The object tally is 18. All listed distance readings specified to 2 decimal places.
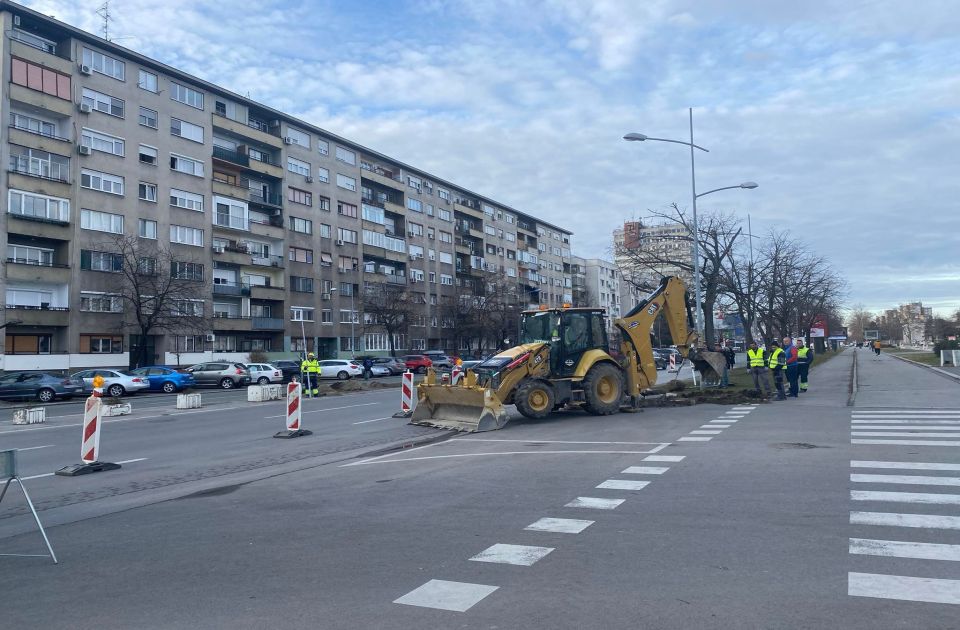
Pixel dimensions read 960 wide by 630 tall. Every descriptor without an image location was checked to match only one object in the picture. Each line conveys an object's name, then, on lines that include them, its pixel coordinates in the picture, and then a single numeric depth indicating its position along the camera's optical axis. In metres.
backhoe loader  16.44
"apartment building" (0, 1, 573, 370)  42.94
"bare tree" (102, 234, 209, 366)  42.84
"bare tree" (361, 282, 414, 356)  64.06
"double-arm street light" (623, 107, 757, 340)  26.76
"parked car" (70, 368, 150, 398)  33.25
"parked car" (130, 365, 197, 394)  37.12
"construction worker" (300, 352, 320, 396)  28.48
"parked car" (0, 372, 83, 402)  30.97
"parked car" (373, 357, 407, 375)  54.26
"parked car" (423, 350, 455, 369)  56.66
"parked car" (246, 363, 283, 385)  42.75
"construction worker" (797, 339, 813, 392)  23.56
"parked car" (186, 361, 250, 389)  40.78
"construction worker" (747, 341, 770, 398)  21.09
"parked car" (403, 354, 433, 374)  57.12
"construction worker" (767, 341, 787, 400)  21.11
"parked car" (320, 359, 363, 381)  50.03
